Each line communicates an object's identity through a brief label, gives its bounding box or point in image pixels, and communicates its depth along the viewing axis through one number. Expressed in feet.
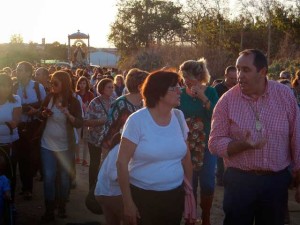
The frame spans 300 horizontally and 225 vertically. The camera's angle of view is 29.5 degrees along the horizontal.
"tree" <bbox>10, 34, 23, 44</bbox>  220.88
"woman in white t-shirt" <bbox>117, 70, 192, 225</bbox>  14.01
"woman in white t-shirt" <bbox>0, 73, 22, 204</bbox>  23.55
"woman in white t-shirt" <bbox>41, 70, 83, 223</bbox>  23.36
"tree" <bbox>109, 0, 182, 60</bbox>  177.68
